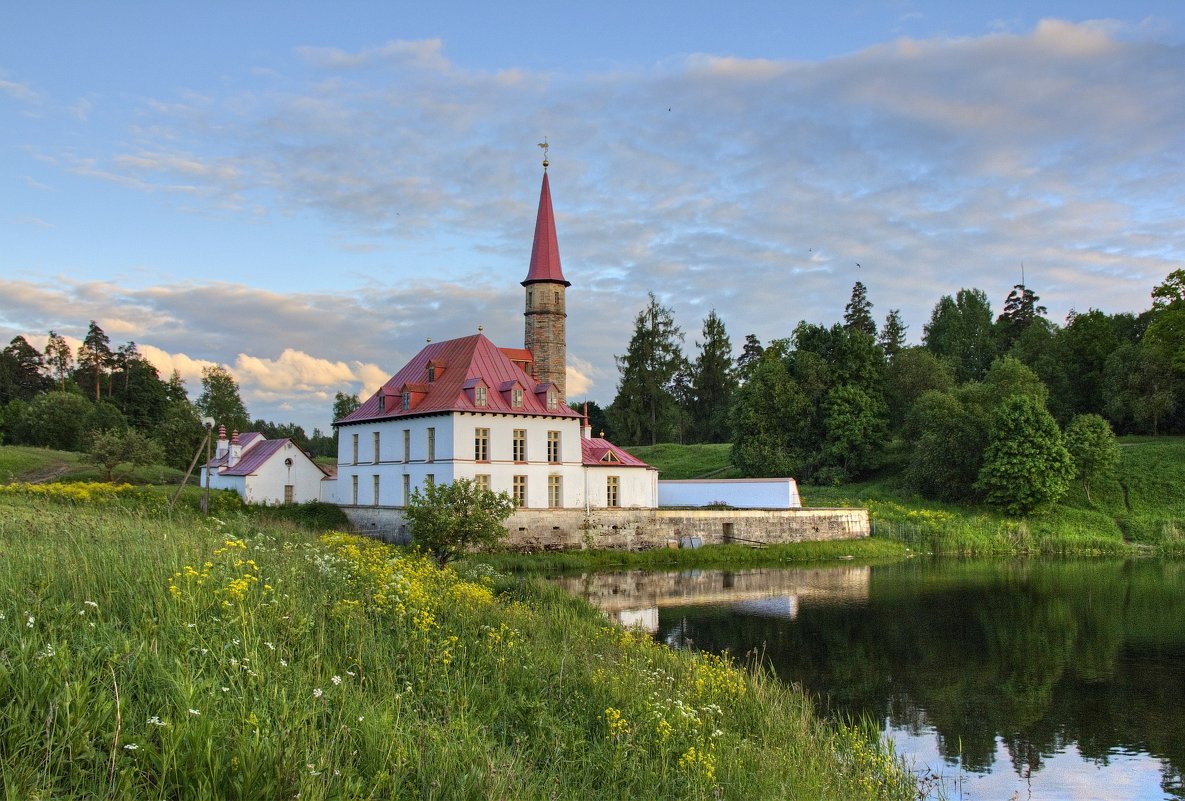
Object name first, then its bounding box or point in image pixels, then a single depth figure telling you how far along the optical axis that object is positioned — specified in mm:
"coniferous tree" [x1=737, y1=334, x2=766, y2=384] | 97231
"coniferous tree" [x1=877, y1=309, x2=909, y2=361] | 92062
